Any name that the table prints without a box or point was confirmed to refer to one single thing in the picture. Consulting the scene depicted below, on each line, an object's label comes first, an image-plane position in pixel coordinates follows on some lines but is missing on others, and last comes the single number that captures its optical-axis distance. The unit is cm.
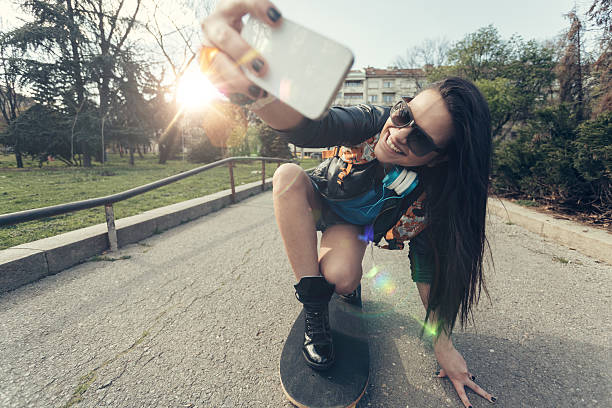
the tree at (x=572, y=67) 698
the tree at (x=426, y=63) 2218
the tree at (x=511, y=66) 1532
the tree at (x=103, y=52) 1392
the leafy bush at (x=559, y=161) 310
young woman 106
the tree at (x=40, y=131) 1319
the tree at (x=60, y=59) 1288
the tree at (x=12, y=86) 1278
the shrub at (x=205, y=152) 1842
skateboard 107
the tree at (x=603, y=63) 429
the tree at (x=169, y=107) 1811
